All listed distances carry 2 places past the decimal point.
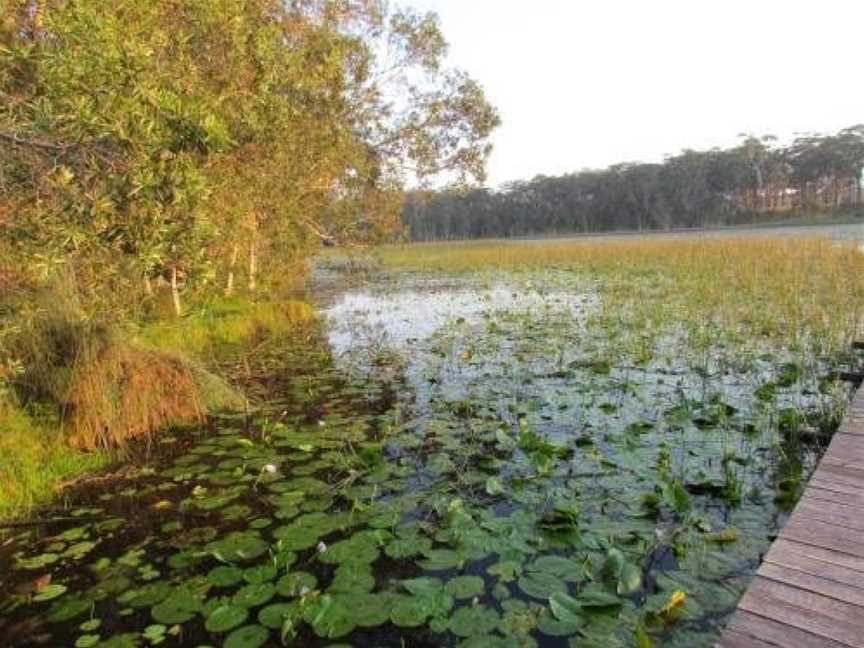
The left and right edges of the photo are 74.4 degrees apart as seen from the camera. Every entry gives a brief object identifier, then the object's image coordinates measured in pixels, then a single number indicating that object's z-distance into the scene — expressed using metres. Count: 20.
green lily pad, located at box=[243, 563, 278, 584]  3.64
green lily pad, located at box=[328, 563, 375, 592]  3.54
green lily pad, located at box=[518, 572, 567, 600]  3.41
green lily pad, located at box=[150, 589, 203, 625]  3.33
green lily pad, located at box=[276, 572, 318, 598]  3.49
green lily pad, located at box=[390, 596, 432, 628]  3.19
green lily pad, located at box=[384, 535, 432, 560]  3.90
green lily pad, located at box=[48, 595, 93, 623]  3.42
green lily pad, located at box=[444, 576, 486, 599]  3.42
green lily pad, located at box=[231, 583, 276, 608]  3.43
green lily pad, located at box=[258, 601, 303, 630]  3.22
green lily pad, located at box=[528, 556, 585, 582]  3.54
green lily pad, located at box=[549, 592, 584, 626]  3.03
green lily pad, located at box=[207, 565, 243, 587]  3.65
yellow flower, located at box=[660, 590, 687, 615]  3.09
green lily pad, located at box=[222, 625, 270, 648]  3.06
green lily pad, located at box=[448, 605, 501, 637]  3.11
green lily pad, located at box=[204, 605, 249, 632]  3.21
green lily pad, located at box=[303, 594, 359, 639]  3.15
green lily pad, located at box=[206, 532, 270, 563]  3.94
